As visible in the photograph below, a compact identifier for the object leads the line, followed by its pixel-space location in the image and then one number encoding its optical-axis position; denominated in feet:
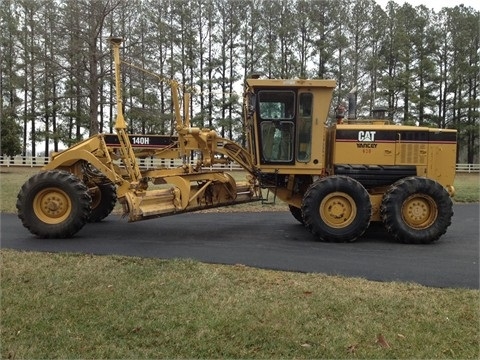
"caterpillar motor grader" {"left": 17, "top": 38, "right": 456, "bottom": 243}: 27.37
